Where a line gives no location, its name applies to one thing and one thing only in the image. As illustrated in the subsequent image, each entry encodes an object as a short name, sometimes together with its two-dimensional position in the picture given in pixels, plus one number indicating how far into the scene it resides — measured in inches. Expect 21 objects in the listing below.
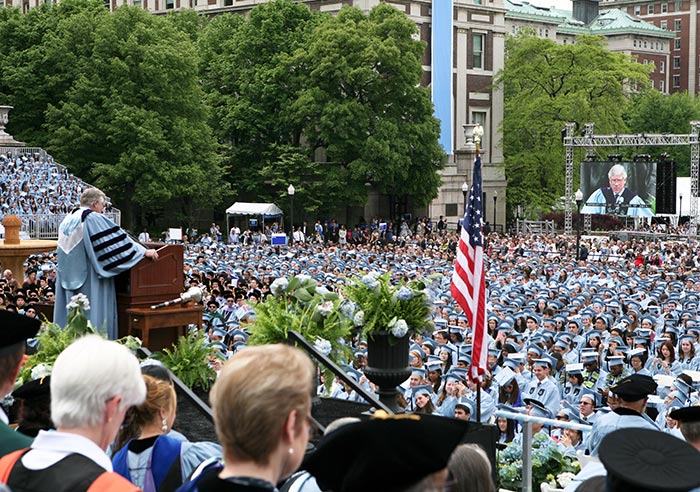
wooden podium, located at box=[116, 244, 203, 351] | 685.4
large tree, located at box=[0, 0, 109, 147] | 3610.2
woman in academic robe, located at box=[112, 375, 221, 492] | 342.4
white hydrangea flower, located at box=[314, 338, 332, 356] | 621.2
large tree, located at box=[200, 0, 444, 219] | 3695.7
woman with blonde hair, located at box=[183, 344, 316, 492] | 230.1
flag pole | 736.1
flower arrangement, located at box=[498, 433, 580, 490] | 621.8
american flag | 858.1
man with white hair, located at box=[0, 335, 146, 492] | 252.5
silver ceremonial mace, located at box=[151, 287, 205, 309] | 695.5
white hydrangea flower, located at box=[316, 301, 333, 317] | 636.4
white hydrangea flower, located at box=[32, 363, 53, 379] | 478.3
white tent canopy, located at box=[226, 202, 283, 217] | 3639.5
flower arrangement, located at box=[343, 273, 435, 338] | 668.5
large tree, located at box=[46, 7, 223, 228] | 3376.1
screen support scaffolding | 3337.9
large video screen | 3517.9
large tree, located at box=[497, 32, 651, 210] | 4488.0
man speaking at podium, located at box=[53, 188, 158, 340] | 667.3
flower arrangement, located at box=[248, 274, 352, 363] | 613.3
